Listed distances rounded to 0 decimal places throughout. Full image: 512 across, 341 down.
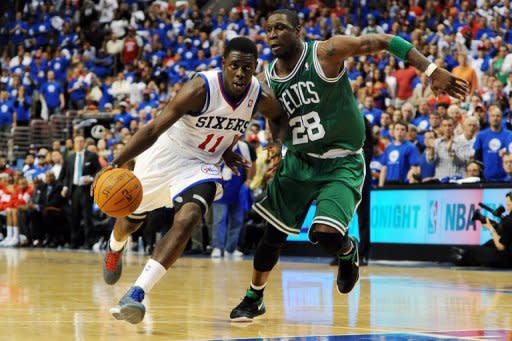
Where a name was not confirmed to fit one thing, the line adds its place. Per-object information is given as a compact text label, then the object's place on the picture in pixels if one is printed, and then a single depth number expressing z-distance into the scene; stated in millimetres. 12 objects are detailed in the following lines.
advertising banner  14039
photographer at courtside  12859
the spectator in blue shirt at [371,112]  17734
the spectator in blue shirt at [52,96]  27656
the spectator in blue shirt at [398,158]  15398
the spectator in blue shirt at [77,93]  27594
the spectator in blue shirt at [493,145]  14062
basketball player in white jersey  6336
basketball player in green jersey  6680
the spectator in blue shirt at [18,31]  32844
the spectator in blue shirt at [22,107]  27828
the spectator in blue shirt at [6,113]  27812
